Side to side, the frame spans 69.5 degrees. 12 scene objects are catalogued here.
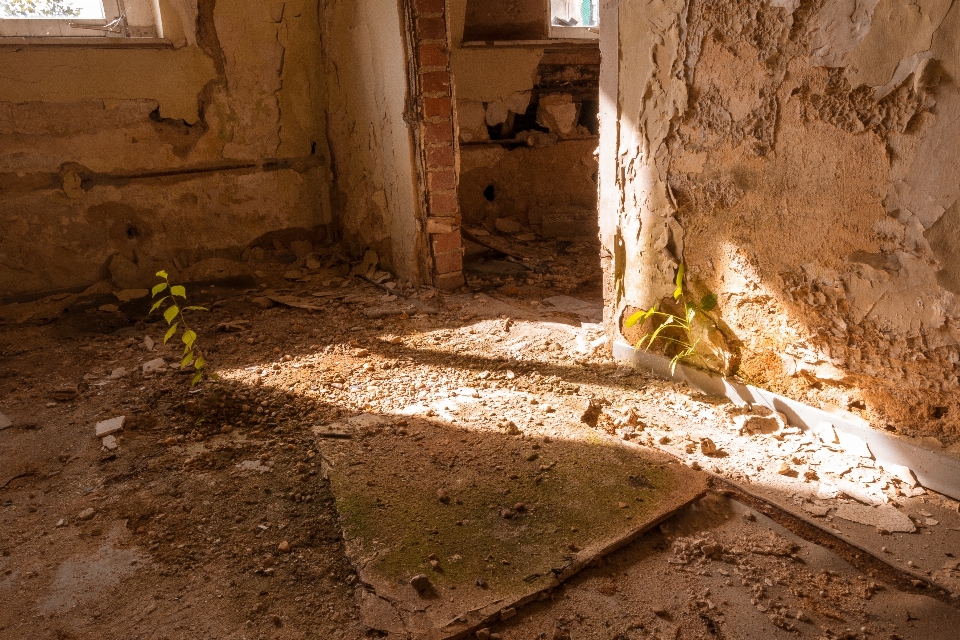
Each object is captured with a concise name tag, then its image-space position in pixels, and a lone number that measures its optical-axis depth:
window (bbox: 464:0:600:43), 5.27
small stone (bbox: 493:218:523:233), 5.49
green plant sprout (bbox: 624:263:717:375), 2.58
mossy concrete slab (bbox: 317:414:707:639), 1.62
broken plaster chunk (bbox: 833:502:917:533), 1.85
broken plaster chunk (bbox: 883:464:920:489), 2.02
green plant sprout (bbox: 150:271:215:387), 2.74
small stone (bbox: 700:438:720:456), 2.23
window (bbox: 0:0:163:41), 3.80
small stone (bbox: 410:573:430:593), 1.63
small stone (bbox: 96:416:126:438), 2.50
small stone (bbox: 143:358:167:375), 3.07
